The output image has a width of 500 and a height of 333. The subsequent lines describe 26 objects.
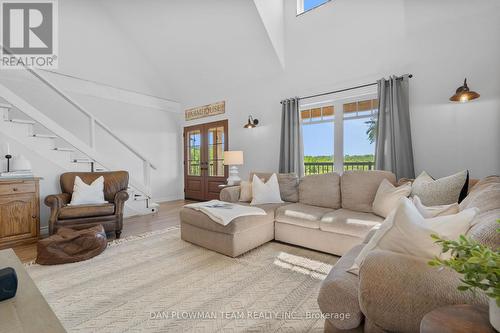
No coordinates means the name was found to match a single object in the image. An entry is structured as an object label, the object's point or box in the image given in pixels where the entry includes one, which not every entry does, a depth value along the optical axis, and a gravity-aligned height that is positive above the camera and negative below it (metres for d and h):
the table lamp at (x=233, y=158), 4.54 +0.15
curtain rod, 3.28 +1.23
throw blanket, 2.51 -0.52
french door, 5.80 +0.17
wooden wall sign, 5.65 +1.42
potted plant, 0.57 -0.27
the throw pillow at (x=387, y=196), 2.44 -0.35
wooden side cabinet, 2.82 -0.54
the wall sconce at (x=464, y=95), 2.60 +0.77
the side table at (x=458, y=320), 0.62 -0.44
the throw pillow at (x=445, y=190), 2.15 -0.26
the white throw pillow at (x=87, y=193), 3.29 -0.37
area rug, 1.51 -1.00
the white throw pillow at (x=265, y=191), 3.31 -0.38
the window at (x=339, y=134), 3.79 +0.53
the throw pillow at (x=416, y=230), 0.98 -0.29
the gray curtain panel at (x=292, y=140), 4.30 +0.46
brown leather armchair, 2.97 -0.57
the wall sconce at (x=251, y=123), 4.93 +0.91
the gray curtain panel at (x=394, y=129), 3.23 +0.49
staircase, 3.31 +0.49
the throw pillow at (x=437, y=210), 1.29 -0.27
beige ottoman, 2.49 -0.76
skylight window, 3.96 +2.76
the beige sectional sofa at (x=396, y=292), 0.86 -0.50
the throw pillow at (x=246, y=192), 3.52 -0.40
